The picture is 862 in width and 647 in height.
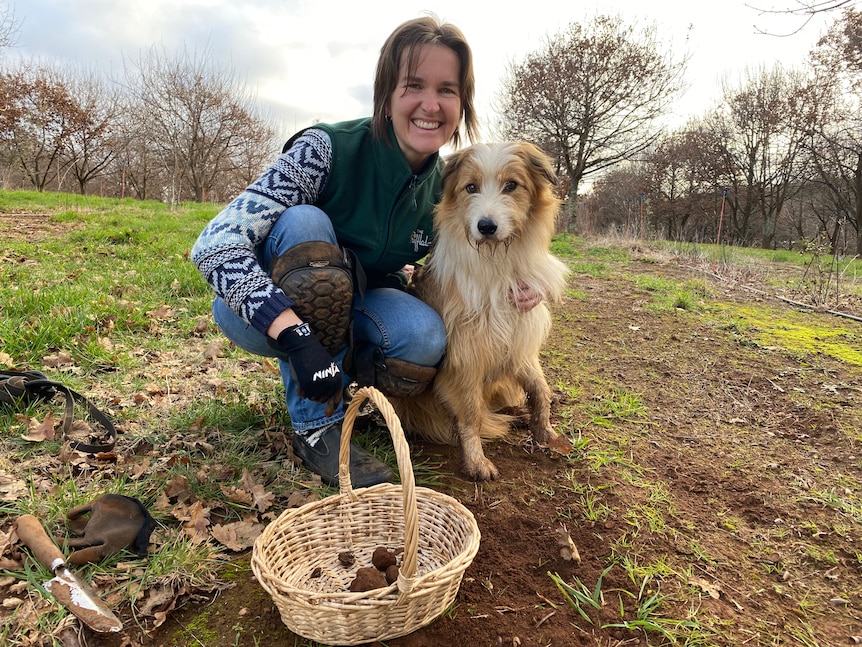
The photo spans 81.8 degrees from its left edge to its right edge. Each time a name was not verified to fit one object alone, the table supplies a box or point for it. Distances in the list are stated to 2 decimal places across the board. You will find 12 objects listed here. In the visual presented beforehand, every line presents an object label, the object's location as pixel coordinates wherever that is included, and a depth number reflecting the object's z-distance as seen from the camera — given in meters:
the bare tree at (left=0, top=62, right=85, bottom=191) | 20.56
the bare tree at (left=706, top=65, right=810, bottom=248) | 20.44
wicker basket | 1.37
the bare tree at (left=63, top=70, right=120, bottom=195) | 23.09
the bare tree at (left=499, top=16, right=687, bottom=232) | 17.62
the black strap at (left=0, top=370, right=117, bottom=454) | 2.48
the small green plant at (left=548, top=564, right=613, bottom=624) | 1.63
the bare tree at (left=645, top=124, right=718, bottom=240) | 24.17
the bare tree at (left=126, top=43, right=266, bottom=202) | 22.39
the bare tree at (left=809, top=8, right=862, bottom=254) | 14.51
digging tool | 1.49
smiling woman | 1.96
